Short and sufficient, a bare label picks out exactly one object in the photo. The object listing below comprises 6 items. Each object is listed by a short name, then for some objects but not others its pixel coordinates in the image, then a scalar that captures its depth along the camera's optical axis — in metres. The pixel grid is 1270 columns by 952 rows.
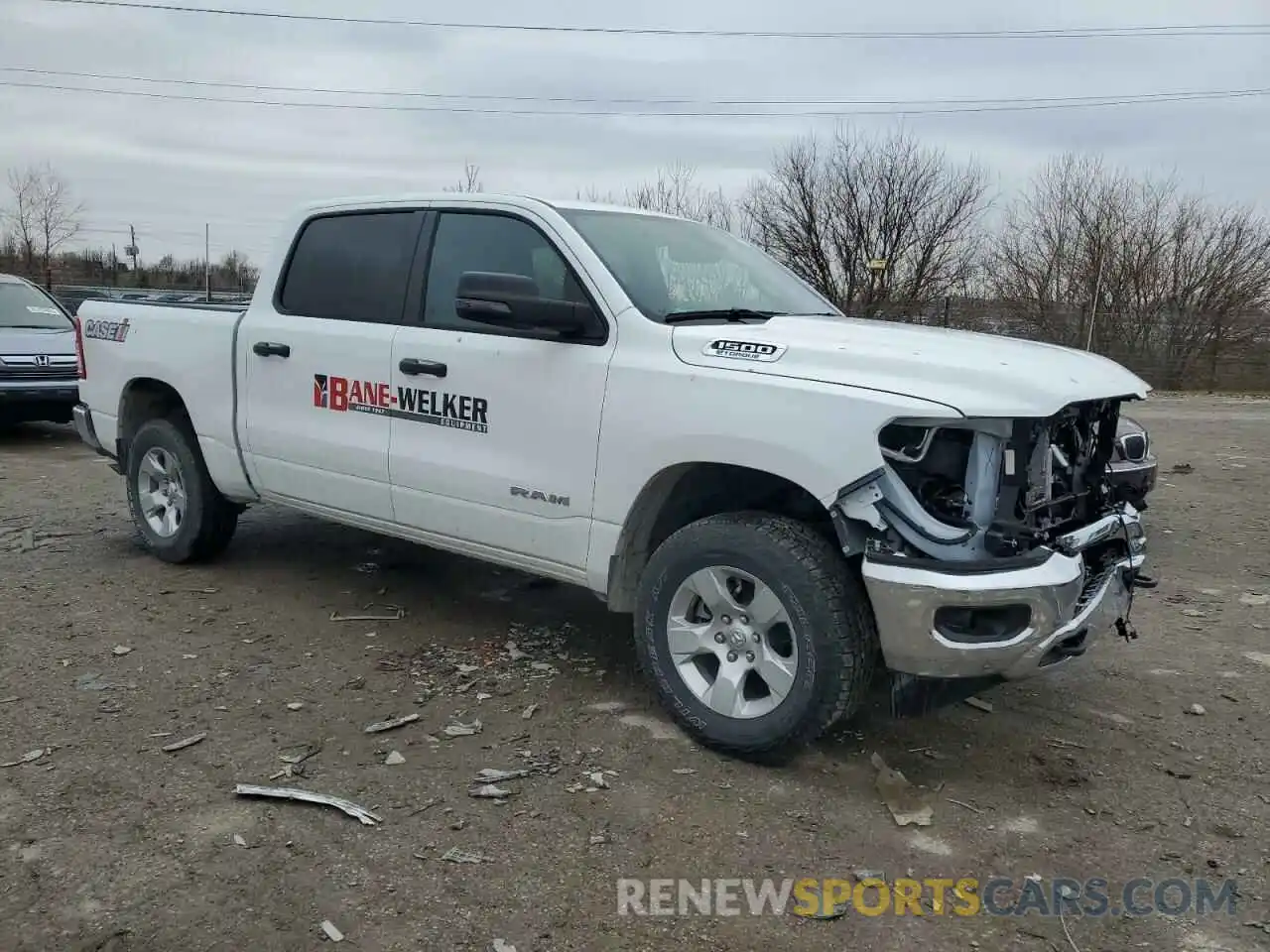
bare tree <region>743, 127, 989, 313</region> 29.38
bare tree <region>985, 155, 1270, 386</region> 23.23
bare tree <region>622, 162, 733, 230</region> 27.56
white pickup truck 3.27
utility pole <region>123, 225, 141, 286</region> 33.59
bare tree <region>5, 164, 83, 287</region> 33.38
